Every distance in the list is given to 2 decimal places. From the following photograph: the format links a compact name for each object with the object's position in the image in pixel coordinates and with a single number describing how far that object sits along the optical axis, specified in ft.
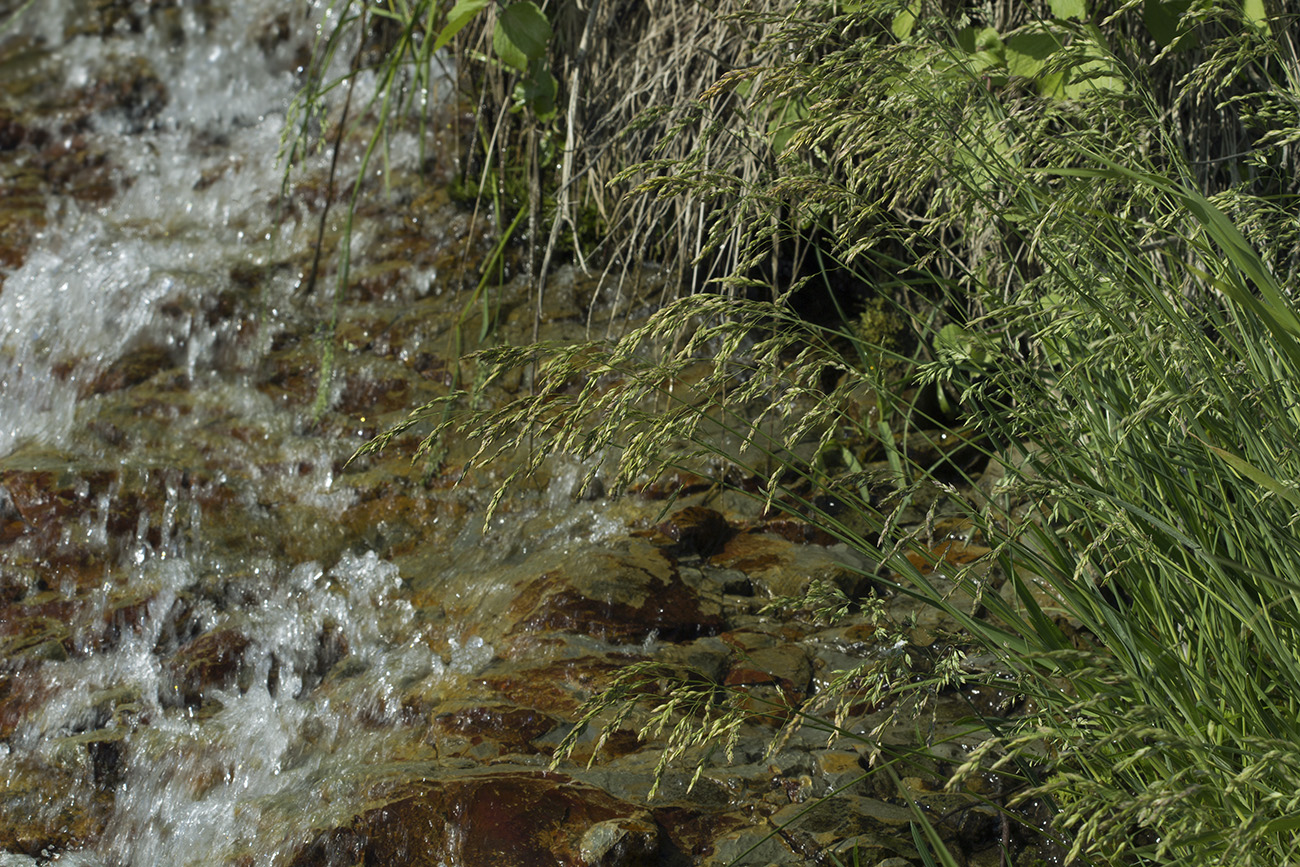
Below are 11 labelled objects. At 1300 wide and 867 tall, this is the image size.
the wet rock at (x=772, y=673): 14.42
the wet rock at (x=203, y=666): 16.85
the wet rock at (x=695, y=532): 18.78
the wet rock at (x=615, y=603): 16.42
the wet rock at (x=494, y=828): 11.51
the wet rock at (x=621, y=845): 11.32
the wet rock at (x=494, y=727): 13.91
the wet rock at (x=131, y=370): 24.36
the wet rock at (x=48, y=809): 14.56
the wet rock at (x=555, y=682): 14.75
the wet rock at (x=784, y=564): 17.35
